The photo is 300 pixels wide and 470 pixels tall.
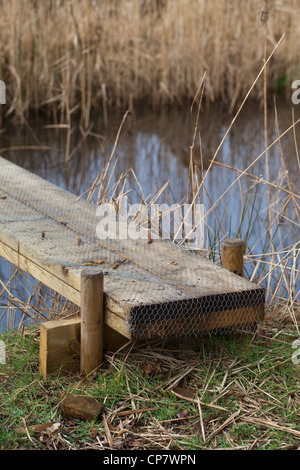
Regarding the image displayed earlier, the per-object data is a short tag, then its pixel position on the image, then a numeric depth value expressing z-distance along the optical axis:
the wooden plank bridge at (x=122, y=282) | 4.30
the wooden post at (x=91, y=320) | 4.31
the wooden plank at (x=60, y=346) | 4.54
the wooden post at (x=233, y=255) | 5.14
